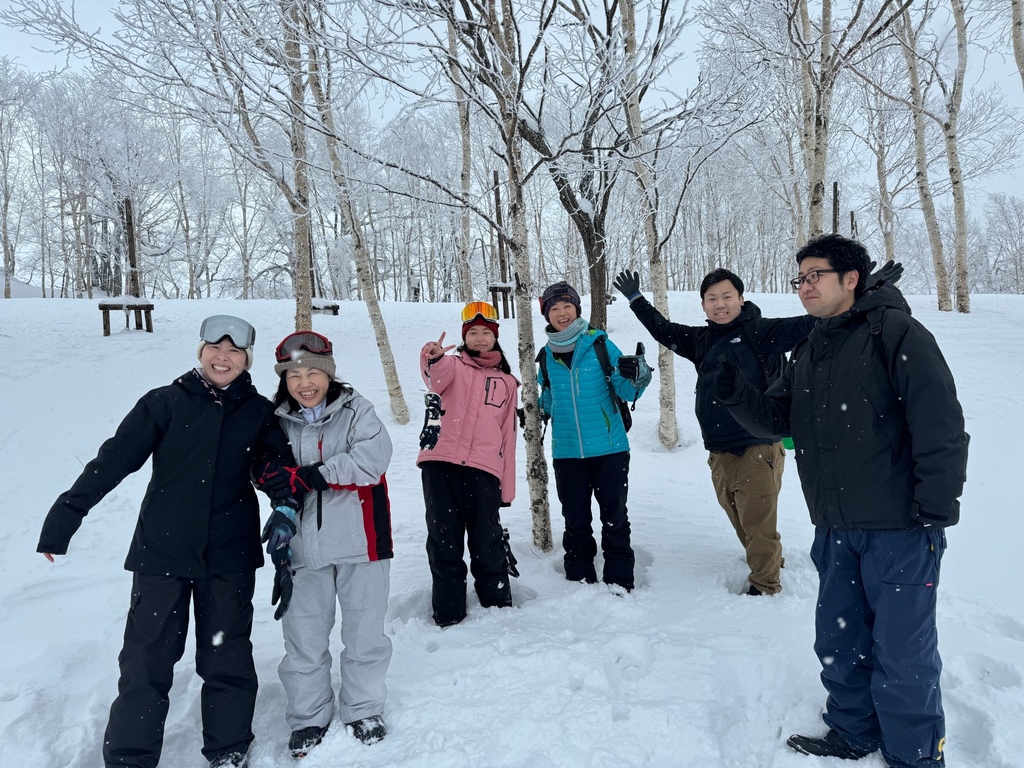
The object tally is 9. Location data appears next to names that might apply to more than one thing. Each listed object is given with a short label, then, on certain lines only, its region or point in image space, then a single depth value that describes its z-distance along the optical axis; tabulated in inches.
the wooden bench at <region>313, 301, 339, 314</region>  659.4
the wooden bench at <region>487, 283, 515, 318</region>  595.9
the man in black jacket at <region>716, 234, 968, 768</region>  75.7
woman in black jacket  86.7
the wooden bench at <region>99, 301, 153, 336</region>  487.5
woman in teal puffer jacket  140.1
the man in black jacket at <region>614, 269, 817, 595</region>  131.3
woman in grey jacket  94.7
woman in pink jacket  126.4
